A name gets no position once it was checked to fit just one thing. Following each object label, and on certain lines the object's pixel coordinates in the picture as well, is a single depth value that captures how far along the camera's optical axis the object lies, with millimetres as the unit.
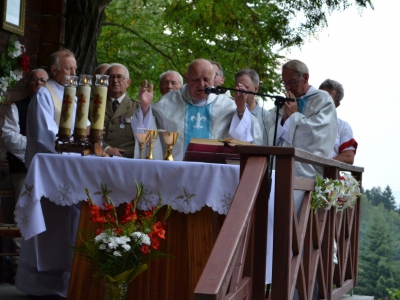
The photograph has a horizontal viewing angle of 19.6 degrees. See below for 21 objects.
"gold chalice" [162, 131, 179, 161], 7743
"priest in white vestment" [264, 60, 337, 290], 9107
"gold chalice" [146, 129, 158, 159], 7686
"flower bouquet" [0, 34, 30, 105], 11495
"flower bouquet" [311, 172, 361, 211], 7265
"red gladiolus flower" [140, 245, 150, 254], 6515
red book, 7078
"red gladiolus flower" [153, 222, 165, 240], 6532
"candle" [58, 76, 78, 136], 7339
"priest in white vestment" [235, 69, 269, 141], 10562
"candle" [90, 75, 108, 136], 7260
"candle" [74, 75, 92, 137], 7277
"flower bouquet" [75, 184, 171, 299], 6515
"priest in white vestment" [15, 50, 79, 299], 7800
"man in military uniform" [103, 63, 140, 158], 10335
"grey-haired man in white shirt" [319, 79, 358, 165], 10915
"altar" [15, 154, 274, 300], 6805
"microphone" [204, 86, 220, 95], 7169
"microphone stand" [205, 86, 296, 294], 7101
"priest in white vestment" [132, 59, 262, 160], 8789
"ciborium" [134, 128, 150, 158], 7709
